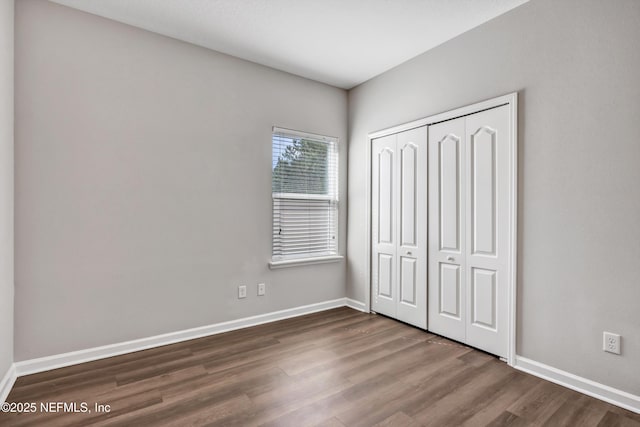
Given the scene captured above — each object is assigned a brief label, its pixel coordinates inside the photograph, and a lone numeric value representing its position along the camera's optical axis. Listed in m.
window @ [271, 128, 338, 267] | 3.65
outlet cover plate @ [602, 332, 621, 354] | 2.06
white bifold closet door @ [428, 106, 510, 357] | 2.66
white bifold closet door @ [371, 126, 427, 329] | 3.33
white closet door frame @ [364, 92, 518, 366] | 2.54
